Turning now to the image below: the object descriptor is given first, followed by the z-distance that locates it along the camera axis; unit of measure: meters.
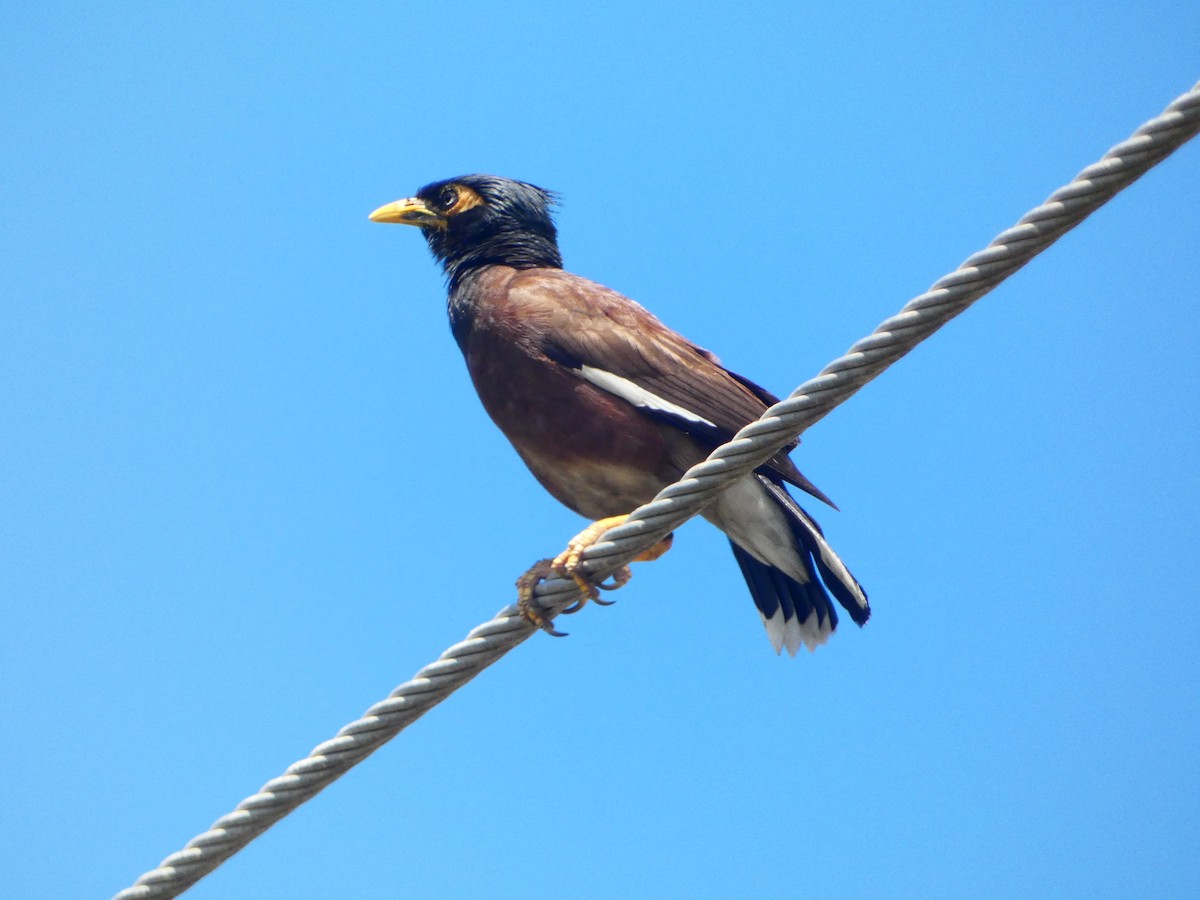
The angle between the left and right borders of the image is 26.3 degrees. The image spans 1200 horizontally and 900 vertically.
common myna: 9.08
